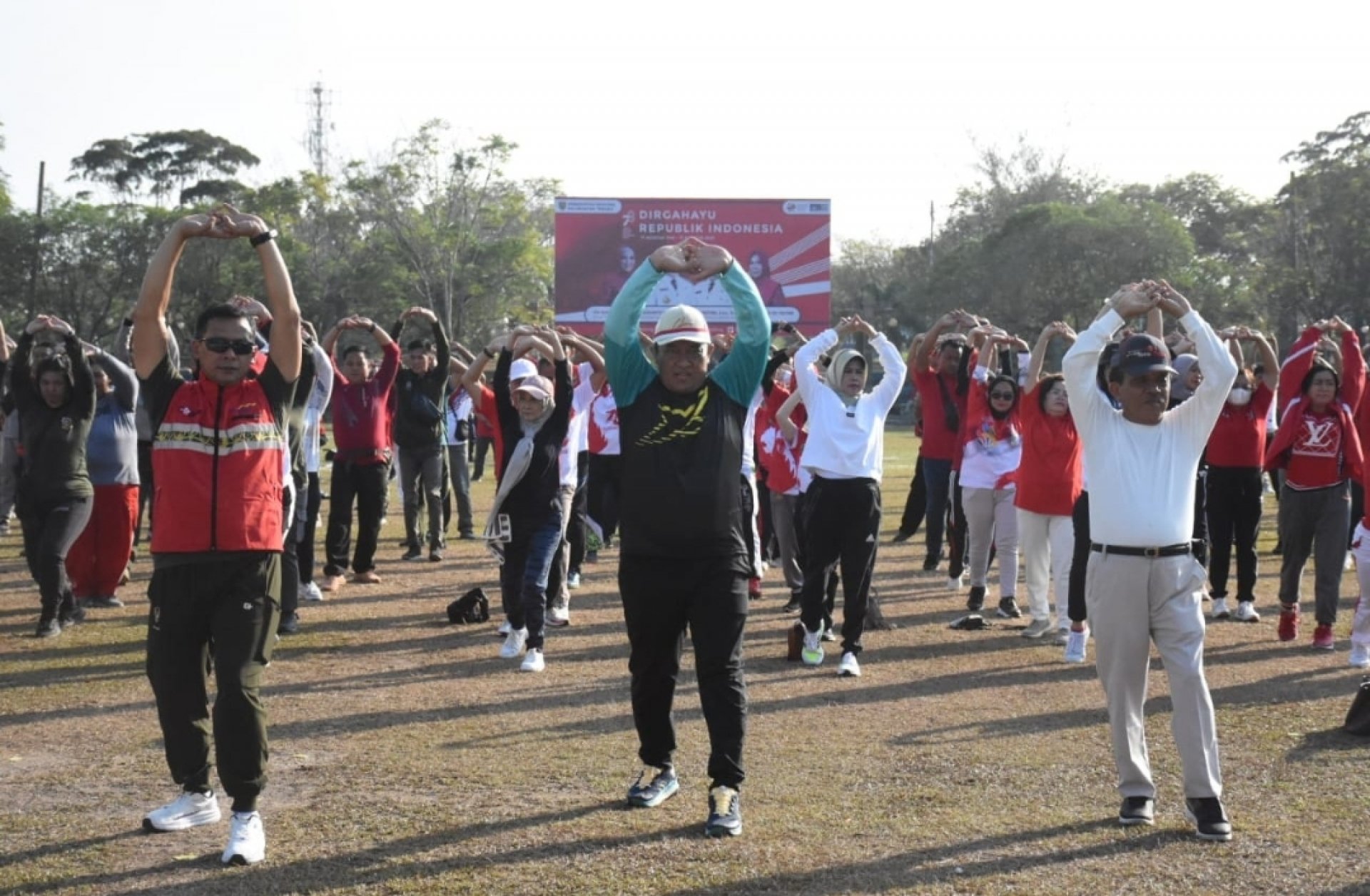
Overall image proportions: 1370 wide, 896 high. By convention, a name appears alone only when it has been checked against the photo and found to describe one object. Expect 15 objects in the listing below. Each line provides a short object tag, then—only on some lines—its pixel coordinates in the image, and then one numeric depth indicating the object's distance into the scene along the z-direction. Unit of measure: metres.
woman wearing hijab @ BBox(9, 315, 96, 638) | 10.79
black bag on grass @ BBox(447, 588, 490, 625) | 11.84
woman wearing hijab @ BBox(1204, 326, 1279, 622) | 11.52
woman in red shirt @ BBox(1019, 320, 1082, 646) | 10.56
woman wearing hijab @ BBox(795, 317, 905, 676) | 9.48
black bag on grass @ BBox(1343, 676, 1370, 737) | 7.86
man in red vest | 5.65
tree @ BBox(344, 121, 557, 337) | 58.28
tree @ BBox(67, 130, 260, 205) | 65.06
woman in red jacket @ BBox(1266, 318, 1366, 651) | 10.47
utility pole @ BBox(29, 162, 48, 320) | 53.91
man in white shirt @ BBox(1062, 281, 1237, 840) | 6.09
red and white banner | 32.84
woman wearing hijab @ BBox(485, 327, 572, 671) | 9.69
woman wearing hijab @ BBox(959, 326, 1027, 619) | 11.70
